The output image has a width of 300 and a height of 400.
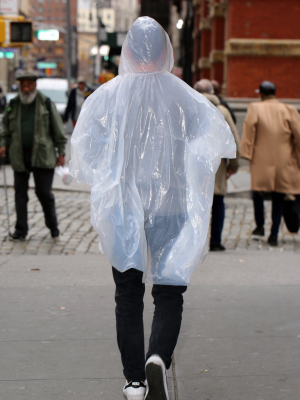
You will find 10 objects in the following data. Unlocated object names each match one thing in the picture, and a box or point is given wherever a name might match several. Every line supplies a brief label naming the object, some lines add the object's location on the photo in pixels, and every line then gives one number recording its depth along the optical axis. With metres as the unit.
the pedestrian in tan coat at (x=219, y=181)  7.67
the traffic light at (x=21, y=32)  16.12
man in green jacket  7.93
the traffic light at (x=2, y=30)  14.94
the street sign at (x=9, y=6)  18.30
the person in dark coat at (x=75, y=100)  17.92
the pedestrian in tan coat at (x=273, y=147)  8.13
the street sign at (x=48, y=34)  27.59
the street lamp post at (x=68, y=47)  29.54
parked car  28.03
